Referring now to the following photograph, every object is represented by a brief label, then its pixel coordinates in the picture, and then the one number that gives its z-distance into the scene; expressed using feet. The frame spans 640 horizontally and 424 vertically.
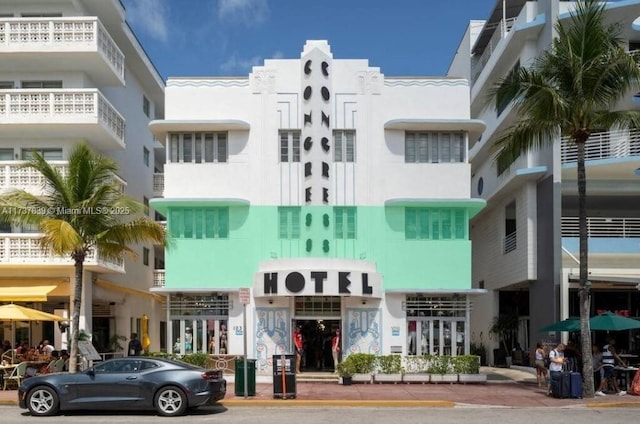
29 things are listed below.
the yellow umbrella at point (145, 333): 107.69
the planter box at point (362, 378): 80.12
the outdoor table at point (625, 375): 72.23
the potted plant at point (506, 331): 112.13
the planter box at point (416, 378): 80.94
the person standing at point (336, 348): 86.01
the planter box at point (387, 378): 80.38
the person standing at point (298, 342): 85.92
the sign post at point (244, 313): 61.77
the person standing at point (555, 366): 66.88
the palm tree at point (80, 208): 70.03
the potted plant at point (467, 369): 81.30
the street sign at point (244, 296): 61.72
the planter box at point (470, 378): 81.20
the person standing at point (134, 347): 92.73
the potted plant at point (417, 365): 81.66
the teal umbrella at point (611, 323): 74.49
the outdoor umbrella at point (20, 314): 75.66
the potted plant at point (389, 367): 80.80
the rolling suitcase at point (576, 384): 65.87
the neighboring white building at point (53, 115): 88.38
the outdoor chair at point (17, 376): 73.46
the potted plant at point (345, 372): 78.64
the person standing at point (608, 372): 70.69
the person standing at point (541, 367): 78.43
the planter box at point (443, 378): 81.41
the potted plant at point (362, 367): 80.18
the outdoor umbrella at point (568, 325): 78.07
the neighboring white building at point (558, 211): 93.86
